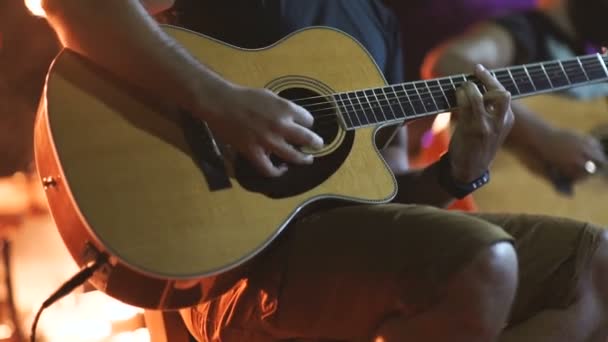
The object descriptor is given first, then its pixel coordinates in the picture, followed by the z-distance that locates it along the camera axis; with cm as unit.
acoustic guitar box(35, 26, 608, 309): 219
